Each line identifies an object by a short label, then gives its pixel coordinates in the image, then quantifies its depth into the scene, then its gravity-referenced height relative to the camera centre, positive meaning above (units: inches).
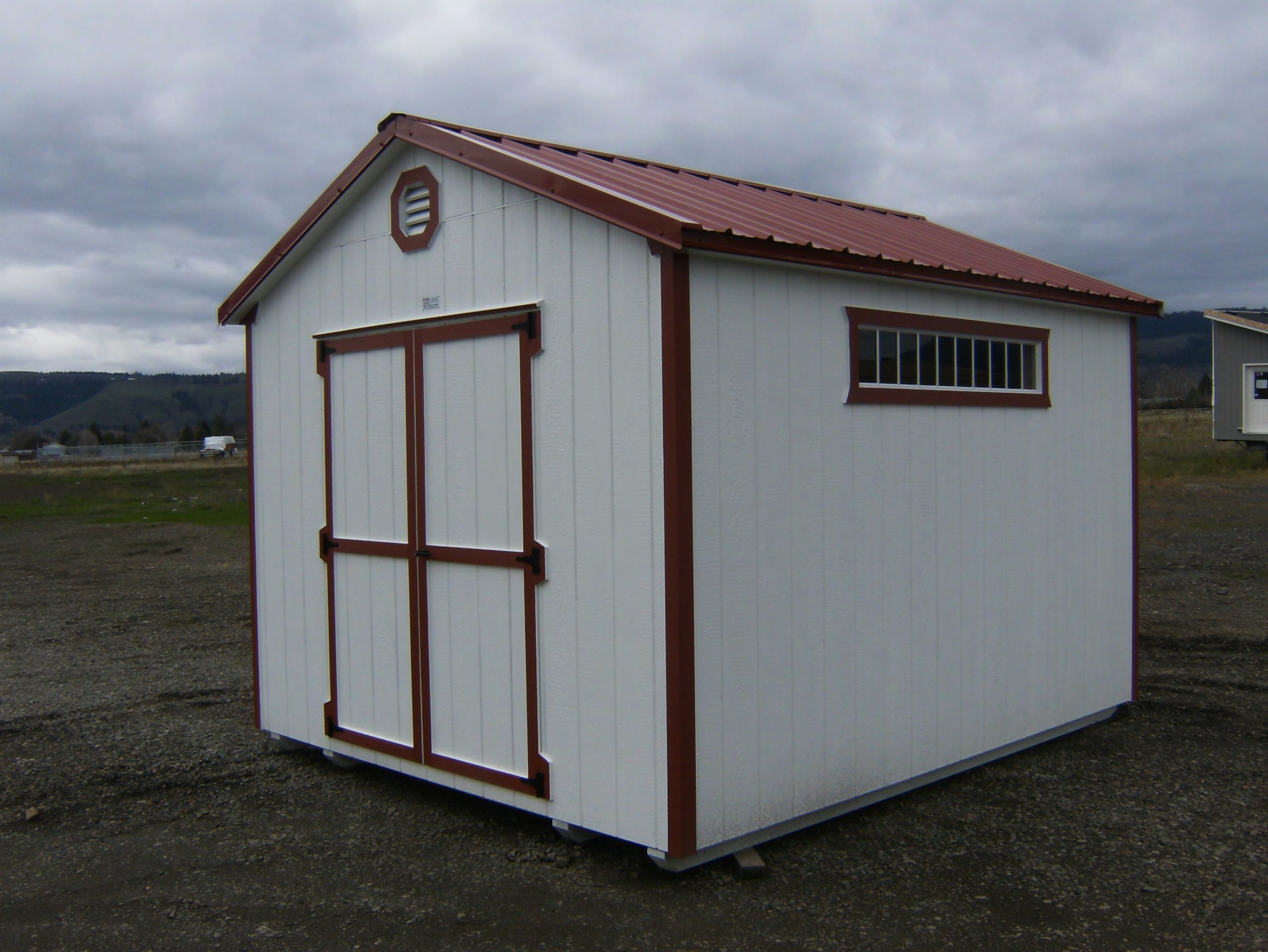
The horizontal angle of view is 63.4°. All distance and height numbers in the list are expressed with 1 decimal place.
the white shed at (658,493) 166.6 -6.8
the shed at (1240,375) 1007.0 +73.9
